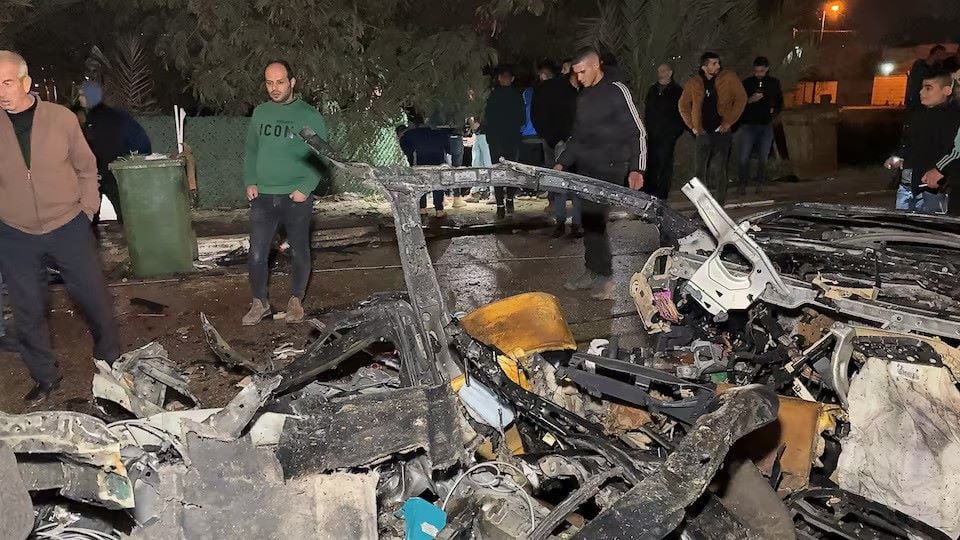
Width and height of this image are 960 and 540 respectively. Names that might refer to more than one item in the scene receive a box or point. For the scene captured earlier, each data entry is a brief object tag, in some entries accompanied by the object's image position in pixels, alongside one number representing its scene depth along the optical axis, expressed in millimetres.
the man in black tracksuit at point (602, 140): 5910
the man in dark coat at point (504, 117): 9734
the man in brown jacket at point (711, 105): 9633
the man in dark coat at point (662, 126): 9344
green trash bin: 6840
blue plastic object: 2363
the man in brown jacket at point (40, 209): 4035
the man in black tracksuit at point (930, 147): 5758
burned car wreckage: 2127
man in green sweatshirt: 5312
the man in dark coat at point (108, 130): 7516
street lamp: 26136
